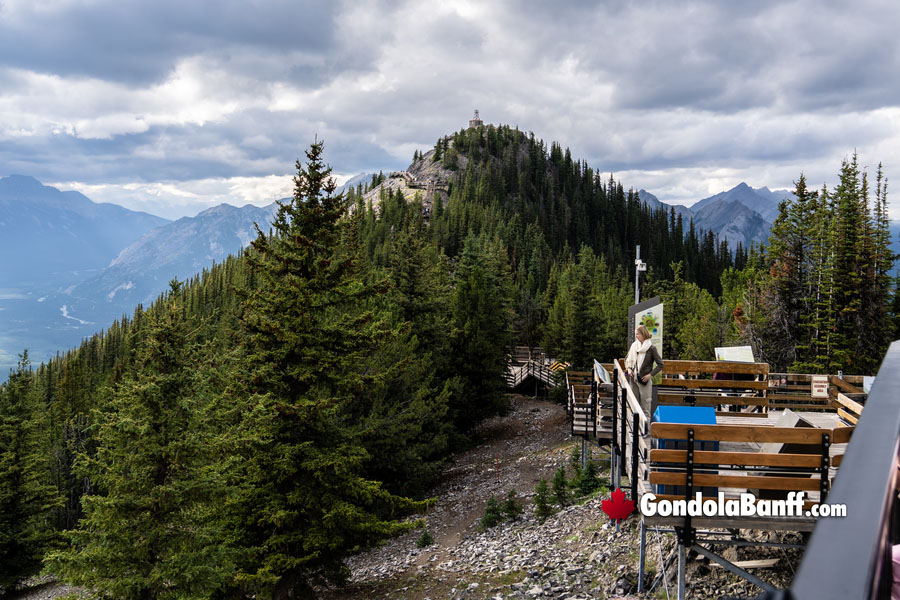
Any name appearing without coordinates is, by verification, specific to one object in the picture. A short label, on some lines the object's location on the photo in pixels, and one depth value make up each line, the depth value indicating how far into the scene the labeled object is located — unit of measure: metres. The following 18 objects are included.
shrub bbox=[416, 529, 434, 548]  19.61
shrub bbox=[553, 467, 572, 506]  18.89
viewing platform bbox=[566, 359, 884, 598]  6.54
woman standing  9.77
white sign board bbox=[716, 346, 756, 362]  16.17
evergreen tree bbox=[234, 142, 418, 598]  13.80
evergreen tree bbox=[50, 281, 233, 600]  11.30
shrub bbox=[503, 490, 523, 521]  19.61
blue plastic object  7.93
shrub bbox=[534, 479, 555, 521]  17.95
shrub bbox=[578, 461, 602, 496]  19.08
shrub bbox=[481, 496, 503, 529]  19.27
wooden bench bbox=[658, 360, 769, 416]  11.38
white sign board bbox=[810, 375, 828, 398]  11.98
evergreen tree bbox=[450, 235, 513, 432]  37.19
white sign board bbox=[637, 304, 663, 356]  12.54
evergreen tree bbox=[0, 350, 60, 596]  30.47
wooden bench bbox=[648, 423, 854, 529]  6.52
